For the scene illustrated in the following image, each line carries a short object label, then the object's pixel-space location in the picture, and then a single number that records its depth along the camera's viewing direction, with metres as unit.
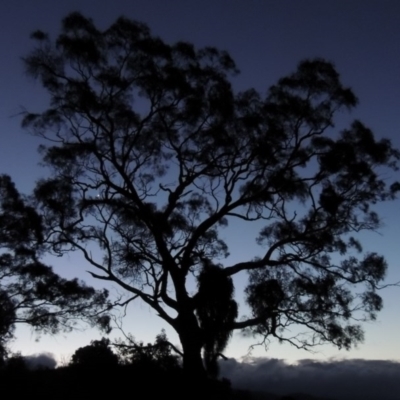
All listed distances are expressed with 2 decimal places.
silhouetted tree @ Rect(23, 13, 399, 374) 19.97
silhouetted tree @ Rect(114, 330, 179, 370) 19.48
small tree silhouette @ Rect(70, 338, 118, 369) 19.28
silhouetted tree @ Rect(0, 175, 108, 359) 25.28
